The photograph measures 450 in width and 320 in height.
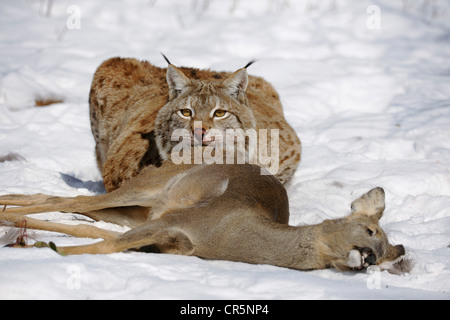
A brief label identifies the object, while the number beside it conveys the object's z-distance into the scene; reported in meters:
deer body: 7.70
